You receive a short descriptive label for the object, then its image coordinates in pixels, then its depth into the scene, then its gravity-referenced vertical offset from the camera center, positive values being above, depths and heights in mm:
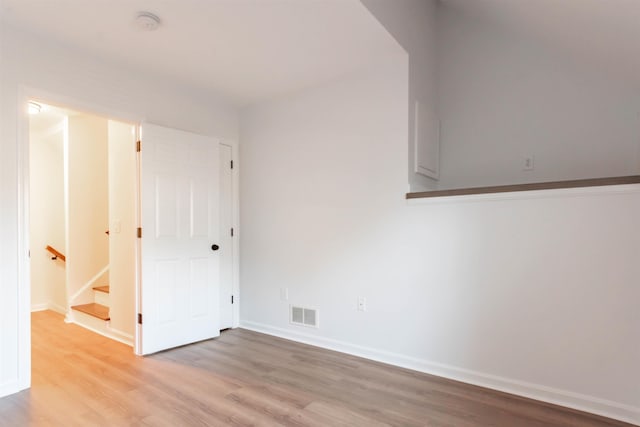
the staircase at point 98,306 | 3889 -1122
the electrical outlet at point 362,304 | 3043 -802
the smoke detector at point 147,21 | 2256 +1235
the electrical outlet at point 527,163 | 3020 +406
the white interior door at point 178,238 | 3117 -261
